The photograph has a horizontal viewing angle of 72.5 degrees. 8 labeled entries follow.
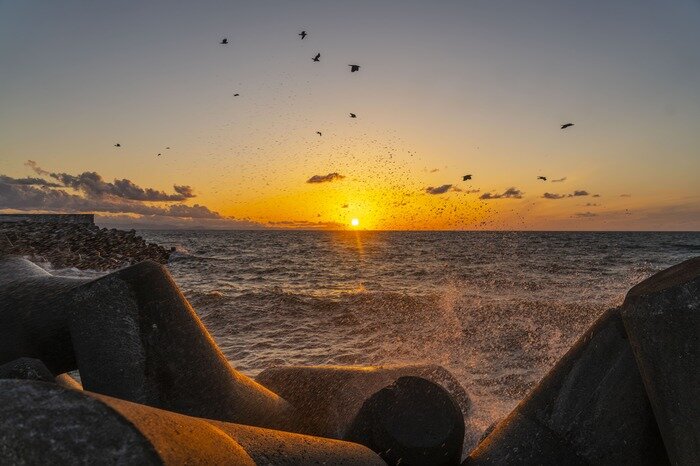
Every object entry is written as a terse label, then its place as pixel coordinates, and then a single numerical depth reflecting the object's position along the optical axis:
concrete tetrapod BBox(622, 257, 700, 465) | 2.68
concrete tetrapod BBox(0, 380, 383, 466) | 1.59
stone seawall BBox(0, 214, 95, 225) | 45.91
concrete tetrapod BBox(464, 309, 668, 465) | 3.09
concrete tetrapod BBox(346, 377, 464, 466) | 3.28
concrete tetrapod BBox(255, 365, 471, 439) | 4.36
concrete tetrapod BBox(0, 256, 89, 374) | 3.80
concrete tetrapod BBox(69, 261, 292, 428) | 3.37
